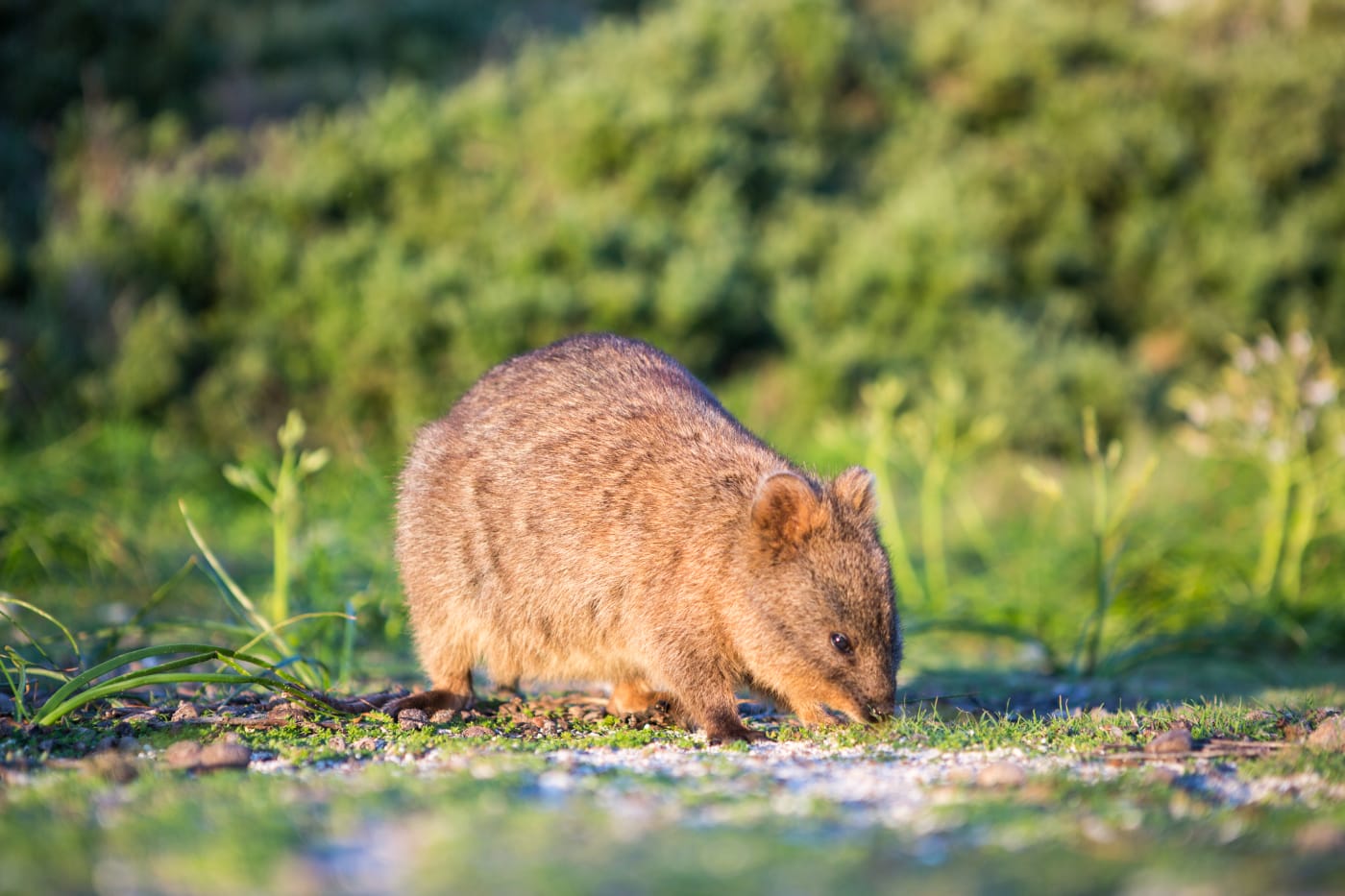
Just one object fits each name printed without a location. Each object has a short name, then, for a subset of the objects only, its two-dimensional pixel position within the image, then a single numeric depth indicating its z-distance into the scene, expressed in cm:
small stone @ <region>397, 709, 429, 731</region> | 857
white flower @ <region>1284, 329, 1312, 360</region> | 1474
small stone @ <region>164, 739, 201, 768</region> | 675
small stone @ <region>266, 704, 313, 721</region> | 837
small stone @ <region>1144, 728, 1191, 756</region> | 708
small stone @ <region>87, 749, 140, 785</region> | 632
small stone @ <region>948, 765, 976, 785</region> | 635
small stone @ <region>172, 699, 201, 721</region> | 833
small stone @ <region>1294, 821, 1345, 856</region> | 498
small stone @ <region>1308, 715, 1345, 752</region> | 729
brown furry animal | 876
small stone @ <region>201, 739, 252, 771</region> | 674
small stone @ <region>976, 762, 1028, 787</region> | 613
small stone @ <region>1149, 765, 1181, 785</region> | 629
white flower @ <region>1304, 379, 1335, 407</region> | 1450
